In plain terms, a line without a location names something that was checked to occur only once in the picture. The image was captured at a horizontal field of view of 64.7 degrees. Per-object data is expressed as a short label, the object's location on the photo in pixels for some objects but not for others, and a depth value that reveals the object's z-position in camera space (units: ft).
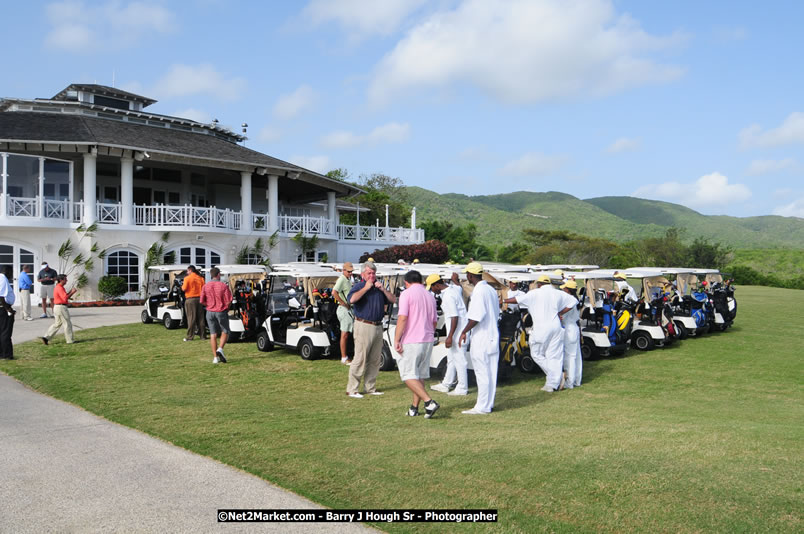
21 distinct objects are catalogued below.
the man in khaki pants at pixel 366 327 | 27.63
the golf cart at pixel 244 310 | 44.60
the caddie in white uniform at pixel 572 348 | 31.38
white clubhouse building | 76.59
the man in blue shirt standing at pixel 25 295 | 60.70
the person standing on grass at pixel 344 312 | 35.10
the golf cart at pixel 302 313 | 37.81
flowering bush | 109.91
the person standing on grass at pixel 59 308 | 42.78
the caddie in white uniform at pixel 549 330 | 29.91
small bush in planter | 77.61
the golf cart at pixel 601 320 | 39.65
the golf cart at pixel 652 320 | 43.57
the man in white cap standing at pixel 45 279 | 62.44
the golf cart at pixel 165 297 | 53.31
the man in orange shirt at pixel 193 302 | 45.50
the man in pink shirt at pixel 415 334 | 23.87
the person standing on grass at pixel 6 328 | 37.96
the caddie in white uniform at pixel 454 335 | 25.88
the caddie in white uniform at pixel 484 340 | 24.59
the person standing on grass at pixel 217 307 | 36.94
